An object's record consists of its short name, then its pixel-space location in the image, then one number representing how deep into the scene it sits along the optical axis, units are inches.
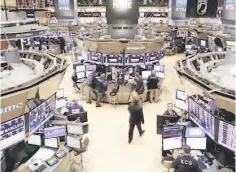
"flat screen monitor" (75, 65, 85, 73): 369.5
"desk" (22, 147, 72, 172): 166.8
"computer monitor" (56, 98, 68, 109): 233.7
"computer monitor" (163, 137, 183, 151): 183.7
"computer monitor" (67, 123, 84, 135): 186.9
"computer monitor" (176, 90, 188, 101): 227.3
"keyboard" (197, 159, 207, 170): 167.6
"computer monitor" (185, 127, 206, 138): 177.5
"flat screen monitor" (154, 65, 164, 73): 366.7
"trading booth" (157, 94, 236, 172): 153.2
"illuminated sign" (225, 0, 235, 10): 264.4
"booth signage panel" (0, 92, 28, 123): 137.2
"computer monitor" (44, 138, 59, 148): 183.8
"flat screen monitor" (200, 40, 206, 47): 561.9
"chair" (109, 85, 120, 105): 339.9
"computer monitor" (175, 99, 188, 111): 223.9
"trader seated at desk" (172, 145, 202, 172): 156.1
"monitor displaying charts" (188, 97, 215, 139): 158.0
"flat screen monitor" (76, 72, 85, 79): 371.5
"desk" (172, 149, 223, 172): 166.1
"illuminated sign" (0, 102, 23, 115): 137.3
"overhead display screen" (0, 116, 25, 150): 142.4
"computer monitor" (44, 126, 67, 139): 181.8
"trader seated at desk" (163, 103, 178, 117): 217.1
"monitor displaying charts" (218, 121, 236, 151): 144.0
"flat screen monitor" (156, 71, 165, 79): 367.3
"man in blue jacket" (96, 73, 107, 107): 336.7
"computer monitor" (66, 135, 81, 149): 182.2
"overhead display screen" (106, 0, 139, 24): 382.5
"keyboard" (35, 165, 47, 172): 161.3
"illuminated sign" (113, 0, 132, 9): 381.7
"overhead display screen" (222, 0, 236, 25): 264.9
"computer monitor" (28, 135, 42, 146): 183.9
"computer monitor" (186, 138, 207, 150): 176.5
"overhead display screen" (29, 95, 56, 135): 161.1
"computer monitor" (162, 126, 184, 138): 182.5
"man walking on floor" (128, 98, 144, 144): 237.3
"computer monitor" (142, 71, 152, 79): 360.7
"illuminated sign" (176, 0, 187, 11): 455.4
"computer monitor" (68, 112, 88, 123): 213.0
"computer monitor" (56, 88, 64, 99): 248.5
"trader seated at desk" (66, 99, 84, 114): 247.9
